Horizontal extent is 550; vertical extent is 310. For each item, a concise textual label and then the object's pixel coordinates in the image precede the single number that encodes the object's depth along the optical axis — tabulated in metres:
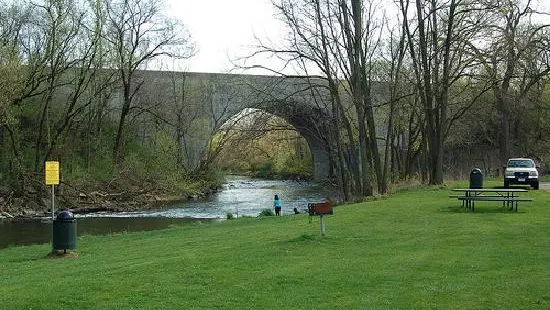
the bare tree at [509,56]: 26.80
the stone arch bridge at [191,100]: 50.75
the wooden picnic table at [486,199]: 17.09
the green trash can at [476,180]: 24.00
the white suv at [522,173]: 27.05
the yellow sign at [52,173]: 22.25
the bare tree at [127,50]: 43.09
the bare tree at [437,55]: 28.42
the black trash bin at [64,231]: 14.43
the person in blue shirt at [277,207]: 26.62
